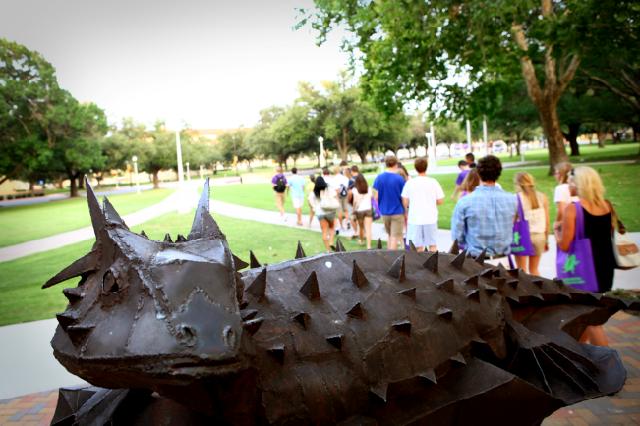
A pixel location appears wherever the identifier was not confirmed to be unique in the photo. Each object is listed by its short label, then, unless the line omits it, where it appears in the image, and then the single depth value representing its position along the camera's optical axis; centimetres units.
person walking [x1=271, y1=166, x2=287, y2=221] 1579
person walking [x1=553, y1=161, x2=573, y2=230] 649
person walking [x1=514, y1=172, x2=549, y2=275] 615
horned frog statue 168
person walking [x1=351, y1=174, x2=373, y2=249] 1048
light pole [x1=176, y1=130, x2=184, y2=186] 1670
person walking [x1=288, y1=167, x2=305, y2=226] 1512
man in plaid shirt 520
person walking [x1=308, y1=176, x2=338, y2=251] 1054
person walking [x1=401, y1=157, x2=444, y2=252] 754
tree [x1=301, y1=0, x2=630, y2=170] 1120
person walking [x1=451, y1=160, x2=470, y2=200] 960
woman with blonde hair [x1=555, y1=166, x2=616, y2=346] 478
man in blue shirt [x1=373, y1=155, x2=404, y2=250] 863
